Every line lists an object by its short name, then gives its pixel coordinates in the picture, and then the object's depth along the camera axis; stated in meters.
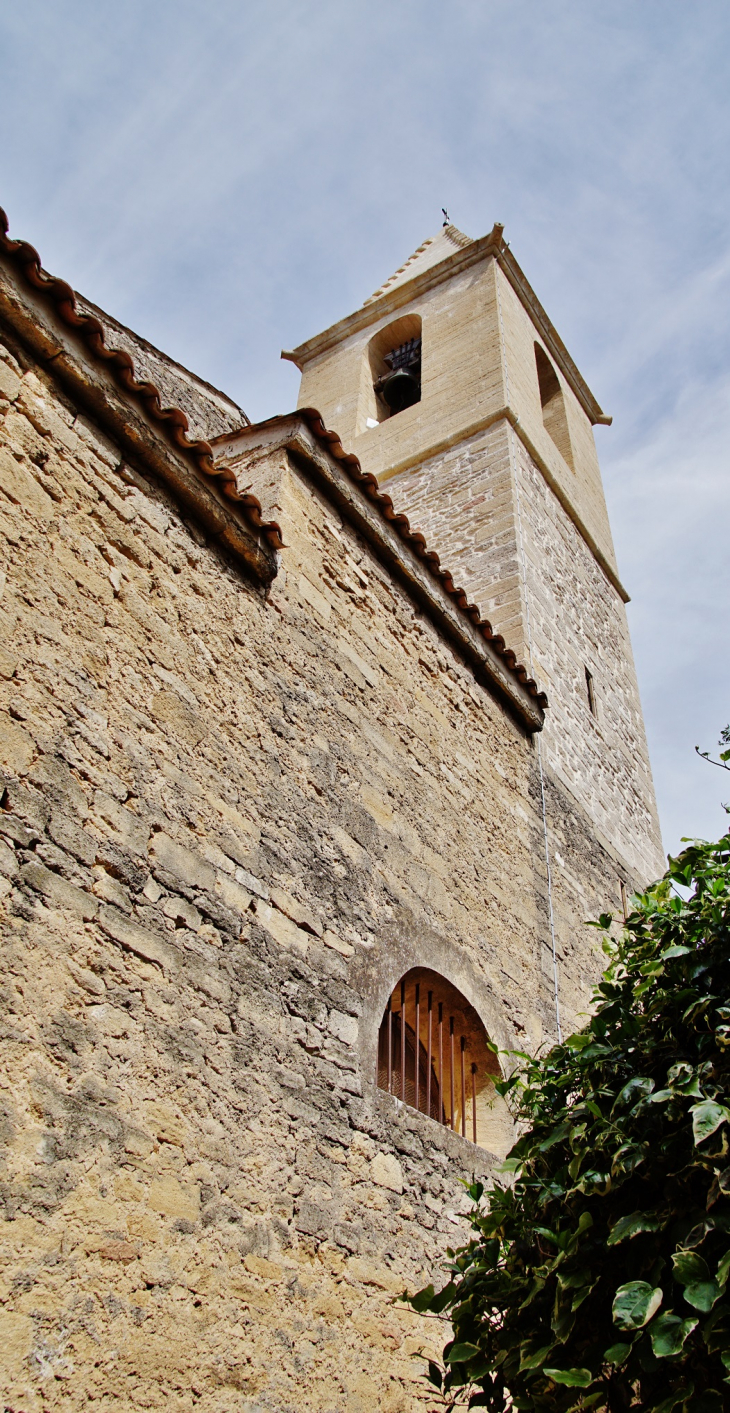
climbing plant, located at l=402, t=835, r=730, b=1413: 2.14
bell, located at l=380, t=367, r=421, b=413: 11.61
